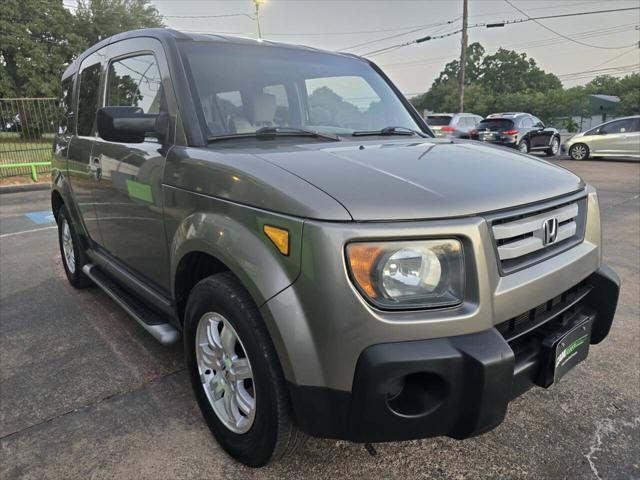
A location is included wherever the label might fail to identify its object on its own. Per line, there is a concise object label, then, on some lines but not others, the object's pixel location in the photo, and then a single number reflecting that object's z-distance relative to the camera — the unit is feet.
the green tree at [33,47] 94.38
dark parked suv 55.01
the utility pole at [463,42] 86.44
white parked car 50.78
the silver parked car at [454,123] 55.98
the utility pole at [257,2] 59.54
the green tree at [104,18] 108.88
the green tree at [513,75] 281.13
